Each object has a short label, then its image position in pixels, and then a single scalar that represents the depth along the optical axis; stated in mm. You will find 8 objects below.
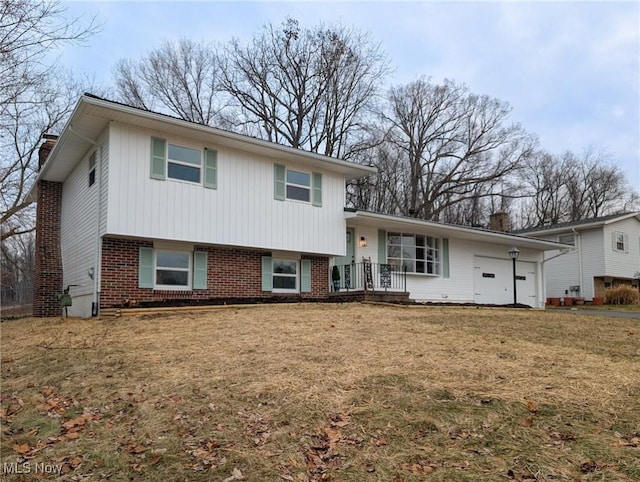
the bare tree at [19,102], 11477
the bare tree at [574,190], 38438
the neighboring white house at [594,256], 24094
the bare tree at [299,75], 26750
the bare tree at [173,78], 25938
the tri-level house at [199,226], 11547
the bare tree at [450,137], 30734
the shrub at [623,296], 22234
